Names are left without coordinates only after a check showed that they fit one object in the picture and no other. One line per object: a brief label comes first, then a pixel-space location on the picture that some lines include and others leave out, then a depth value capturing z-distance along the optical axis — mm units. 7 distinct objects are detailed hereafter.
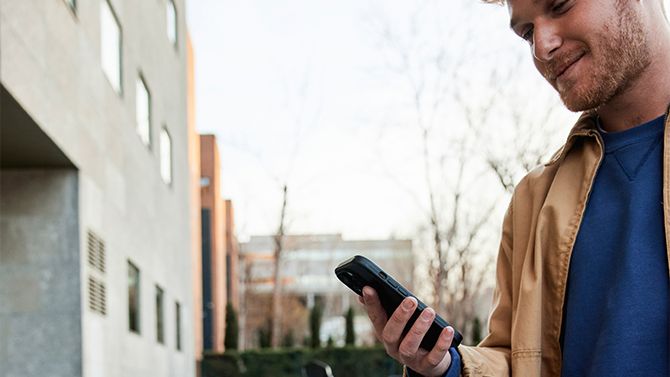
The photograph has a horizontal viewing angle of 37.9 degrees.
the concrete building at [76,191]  8195
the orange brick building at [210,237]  40844
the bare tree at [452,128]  18922
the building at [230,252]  49469
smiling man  1646
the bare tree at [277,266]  29938
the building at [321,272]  44875
